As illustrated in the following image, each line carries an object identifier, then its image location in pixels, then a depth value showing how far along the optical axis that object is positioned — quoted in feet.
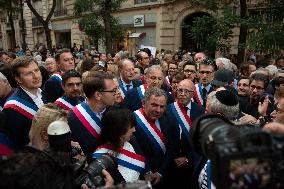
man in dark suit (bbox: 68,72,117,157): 8.66
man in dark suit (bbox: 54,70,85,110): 11.58
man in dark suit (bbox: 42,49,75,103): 14.01
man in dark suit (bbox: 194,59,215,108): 14.89
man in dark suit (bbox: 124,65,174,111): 13.34
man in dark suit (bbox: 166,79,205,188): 11.19
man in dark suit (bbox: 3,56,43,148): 8.62
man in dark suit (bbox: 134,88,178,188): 10.03
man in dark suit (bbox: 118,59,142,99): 15.64
